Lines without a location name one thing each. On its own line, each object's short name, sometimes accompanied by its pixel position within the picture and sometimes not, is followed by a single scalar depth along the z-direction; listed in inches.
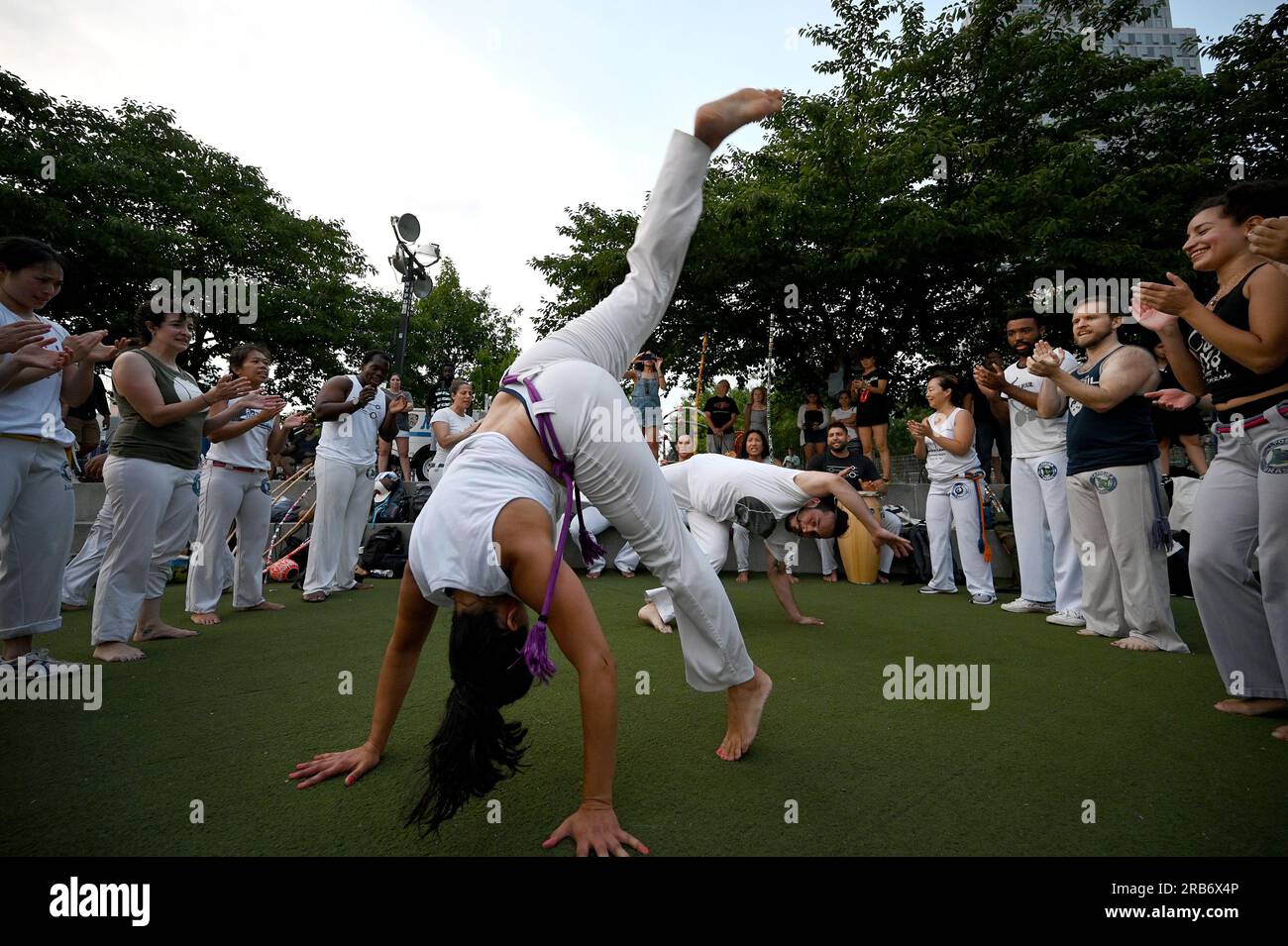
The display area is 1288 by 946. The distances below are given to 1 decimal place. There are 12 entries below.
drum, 286.4
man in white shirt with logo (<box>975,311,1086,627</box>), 193.6
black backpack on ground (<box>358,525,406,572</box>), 291.6
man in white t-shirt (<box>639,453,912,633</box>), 165.5
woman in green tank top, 147.3
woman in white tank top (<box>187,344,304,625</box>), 190.5
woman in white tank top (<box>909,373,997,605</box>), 233.5
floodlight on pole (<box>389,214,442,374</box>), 379.6
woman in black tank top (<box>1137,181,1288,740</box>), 96.0
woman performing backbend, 67.5
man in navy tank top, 154.9
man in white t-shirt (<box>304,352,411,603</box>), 225.3
